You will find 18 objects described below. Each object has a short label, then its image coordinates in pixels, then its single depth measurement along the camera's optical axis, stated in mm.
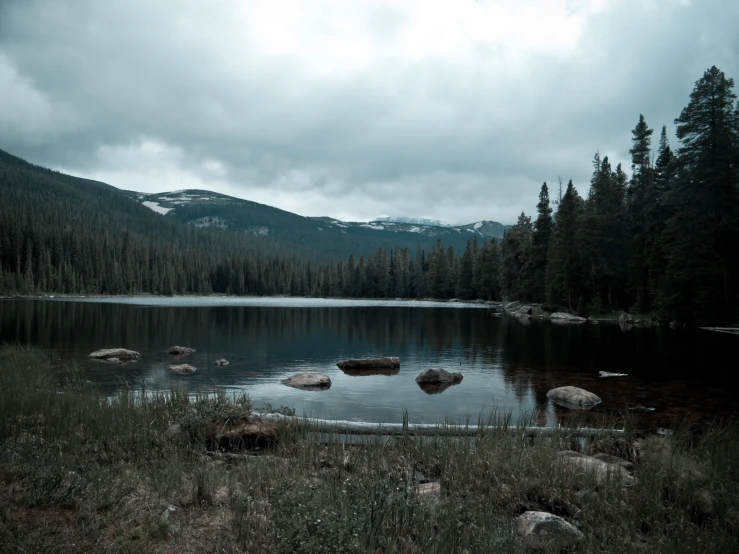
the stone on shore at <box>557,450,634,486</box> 8148
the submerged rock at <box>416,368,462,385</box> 23453
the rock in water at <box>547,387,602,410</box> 18053
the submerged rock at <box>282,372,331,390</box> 21922
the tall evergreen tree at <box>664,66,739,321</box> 44250
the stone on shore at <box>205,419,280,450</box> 10906
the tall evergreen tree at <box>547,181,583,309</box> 67562
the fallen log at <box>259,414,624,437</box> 11328
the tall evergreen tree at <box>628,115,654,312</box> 58281
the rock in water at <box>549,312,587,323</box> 63938
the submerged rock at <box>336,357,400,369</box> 27812
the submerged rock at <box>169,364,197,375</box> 23806
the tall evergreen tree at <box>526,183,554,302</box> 81562
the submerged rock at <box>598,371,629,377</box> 24281
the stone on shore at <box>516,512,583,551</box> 6242
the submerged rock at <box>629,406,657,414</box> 16859
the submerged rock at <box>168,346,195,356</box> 30469
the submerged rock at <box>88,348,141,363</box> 26859
